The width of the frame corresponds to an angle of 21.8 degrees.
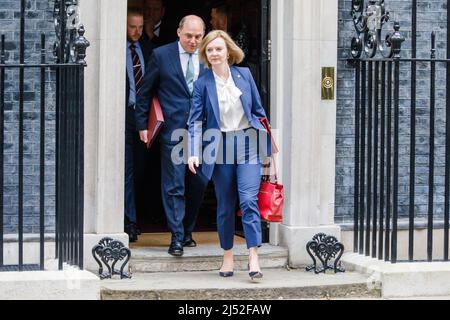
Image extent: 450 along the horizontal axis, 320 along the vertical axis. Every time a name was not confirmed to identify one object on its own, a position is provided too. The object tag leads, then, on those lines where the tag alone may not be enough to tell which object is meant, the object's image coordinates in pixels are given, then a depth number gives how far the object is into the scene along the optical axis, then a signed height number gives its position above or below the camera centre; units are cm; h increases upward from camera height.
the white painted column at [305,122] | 963 +22
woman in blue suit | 877 +11
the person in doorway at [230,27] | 1051 +110
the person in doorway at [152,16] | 1093 +123
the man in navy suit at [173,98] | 952 +40
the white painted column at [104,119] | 915 +21
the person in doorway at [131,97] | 1003 +43
